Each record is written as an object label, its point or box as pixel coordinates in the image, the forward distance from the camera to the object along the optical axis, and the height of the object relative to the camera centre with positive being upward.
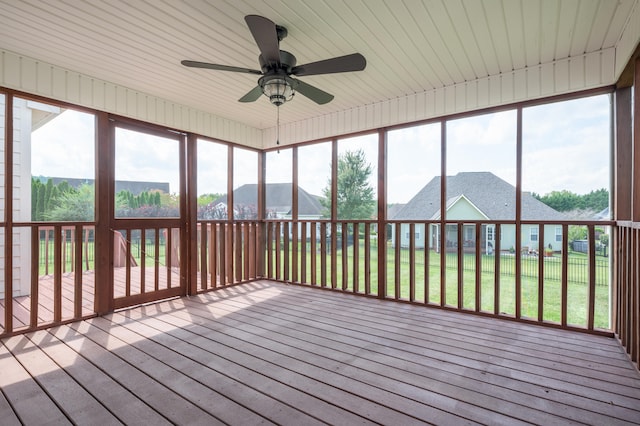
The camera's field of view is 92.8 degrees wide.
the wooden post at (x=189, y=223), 4.14 -0.13
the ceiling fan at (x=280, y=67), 1.99 +1.06
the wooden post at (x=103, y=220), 3.30 -0.07
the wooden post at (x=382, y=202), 4.00 +0.14
